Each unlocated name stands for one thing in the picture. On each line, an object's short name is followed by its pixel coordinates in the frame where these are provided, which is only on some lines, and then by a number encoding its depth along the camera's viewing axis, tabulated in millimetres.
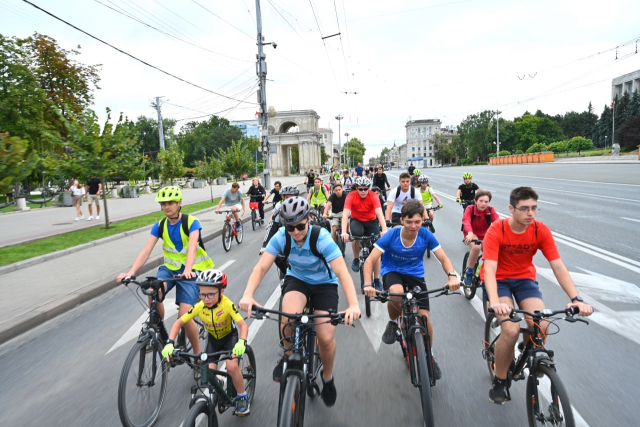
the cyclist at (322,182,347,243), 8891
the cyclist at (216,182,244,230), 11391
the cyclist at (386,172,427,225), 7883
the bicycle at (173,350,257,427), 2672
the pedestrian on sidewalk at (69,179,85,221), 17297
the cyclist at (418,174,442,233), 9742
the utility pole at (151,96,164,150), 40638
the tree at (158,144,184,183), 23109
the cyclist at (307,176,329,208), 11641
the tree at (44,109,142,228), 12633
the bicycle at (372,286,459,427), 2977
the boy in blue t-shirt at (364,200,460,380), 3812
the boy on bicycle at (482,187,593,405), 3199
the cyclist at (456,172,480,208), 9266
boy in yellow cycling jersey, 3209
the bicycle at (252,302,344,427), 2632
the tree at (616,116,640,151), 56719
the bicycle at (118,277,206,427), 3199
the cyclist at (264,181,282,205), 11724
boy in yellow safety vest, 4035
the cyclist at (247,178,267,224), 13581
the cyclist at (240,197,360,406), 3219
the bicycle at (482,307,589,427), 2592
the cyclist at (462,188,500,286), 5889
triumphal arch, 74500
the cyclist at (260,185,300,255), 6898
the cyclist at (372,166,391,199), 14047
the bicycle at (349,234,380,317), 6770
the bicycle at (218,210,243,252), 10804
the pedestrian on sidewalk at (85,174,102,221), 15938
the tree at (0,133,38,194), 6102
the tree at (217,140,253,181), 31750
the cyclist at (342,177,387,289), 7105
